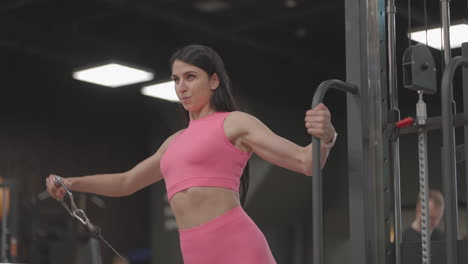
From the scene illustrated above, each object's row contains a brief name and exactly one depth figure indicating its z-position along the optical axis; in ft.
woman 13.43
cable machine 13.42
